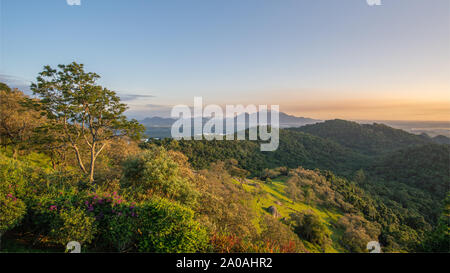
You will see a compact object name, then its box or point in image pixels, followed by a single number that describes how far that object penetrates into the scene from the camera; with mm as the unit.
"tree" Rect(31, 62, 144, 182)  12566
